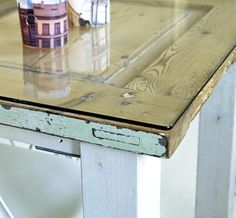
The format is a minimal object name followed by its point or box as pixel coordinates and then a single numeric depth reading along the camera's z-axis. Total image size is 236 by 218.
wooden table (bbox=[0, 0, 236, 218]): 0.74
